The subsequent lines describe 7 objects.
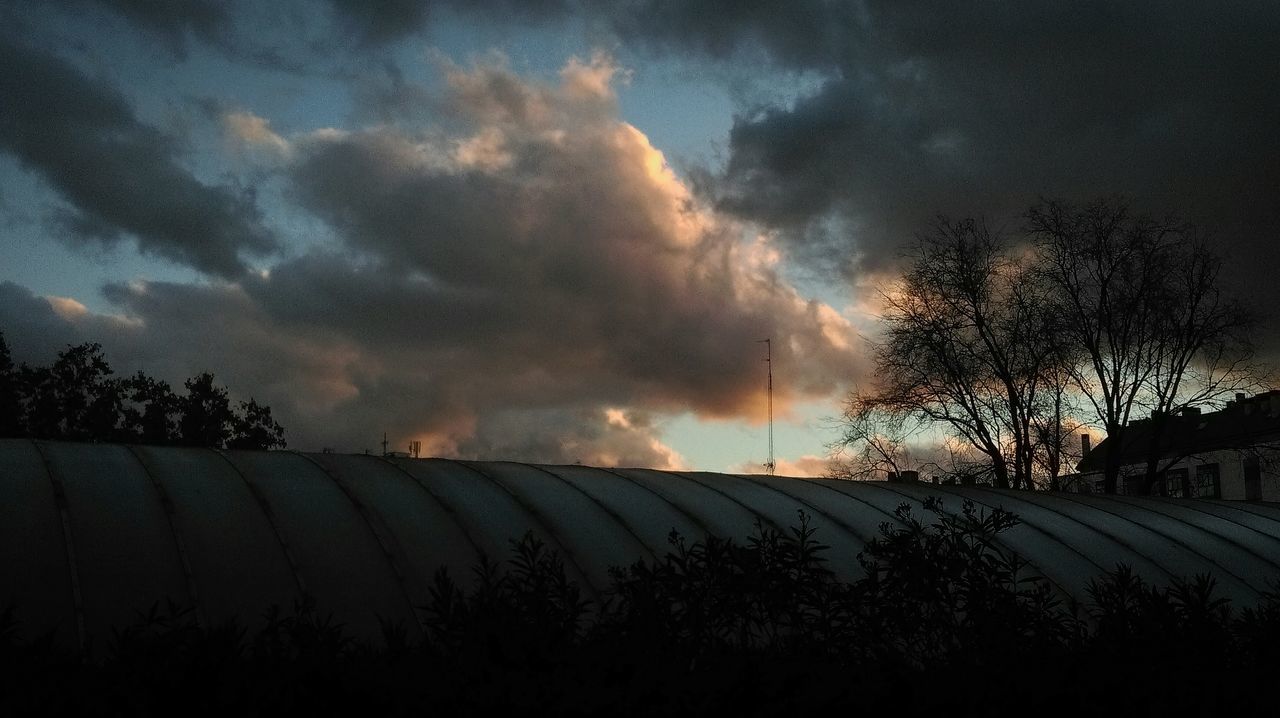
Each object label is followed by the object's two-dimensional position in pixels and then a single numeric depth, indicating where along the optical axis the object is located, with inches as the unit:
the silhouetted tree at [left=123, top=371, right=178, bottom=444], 2027.8
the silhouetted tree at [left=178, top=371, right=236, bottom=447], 2034.9
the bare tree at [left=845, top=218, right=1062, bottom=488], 1743.4
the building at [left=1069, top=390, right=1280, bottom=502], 2896.9
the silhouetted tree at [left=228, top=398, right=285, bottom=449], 2086.6
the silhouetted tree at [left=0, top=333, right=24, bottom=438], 1893.5
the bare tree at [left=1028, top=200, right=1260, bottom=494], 1706.4
